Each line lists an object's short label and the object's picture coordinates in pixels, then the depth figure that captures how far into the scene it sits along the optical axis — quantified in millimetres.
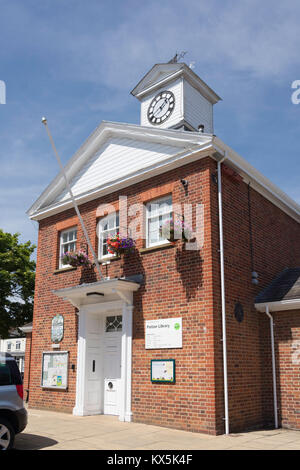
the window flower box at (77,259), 12672
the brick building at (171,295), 9891
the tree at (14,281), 26662
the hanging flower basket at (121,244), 11531
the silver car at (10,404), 7129
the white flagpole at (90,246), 11870
